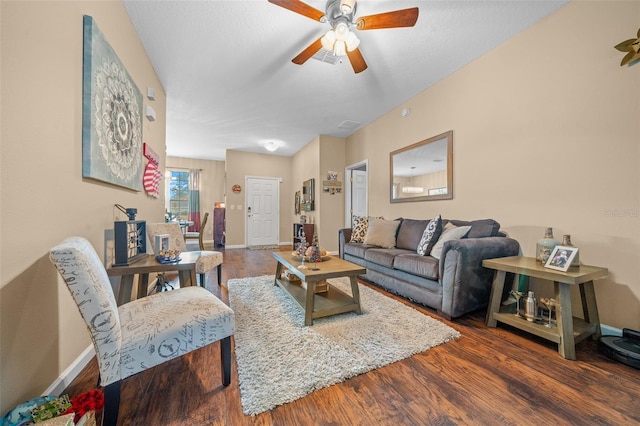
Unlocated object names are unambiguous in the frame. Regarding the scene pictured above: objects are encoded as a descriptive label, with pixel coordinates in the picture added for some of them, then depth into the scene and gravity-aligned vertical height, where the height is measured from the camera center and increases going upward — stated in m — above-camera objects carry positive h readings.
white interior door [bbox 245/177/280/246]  6.51 +0.05
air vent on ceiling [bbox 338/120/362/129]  4.52 +1.75
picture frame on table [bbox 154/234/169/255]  1.93 -0.25
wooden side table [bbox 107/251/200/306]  1.54 -0.39
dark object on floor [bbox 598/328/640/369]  1.38 -0.84
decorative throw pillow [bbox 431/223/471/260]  2.28 -0.24
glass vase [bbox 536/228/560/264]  1.81 -0.27
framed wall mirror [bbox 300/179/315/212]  5.45 +0.41
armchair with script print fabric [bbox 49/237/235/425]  0.85 -0.50
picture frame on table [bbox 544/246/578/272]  1.61 -0.32
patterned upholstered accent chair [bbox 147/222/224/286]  2.30 -0.33
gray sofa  1.94 -0.55
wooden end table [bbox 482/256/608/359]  1.50 -0.66
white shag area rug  1.23 -0.90
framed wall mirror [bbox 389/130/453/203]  3.02 +0.62
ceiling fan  1.72 +1.50
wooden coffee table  1.85 -0.75
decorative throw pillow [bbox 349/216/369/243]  3.60 -0.27
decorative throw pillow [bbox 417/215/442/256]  2.48 -0.26
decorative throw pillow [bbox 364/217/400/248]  3.21 -0.29
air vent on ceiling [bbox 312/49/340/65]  2.54 +1.74
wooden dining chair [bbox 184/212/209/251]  3.75 -0.37
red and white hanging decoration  2.53 +0.46
